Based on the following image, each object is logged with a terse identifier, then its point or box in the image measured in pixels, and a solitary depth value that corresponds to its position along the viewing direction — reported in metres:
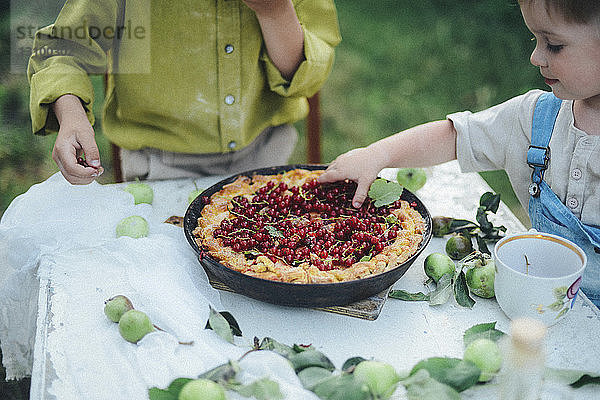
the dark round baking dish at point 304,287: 1.07
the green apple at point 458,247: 1.35
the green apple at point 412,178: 1.66
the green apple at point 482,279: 1.19
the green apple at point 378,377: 0.90
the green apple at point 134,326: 1.04
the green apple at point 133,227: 1.36
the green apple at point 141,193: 1.57
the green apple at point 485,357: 0.95
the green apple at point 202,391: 0.86
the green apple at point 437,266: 1.25
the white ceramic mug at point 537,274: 1.04
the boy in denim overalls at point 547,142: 1.12
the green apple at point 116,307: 1.09
